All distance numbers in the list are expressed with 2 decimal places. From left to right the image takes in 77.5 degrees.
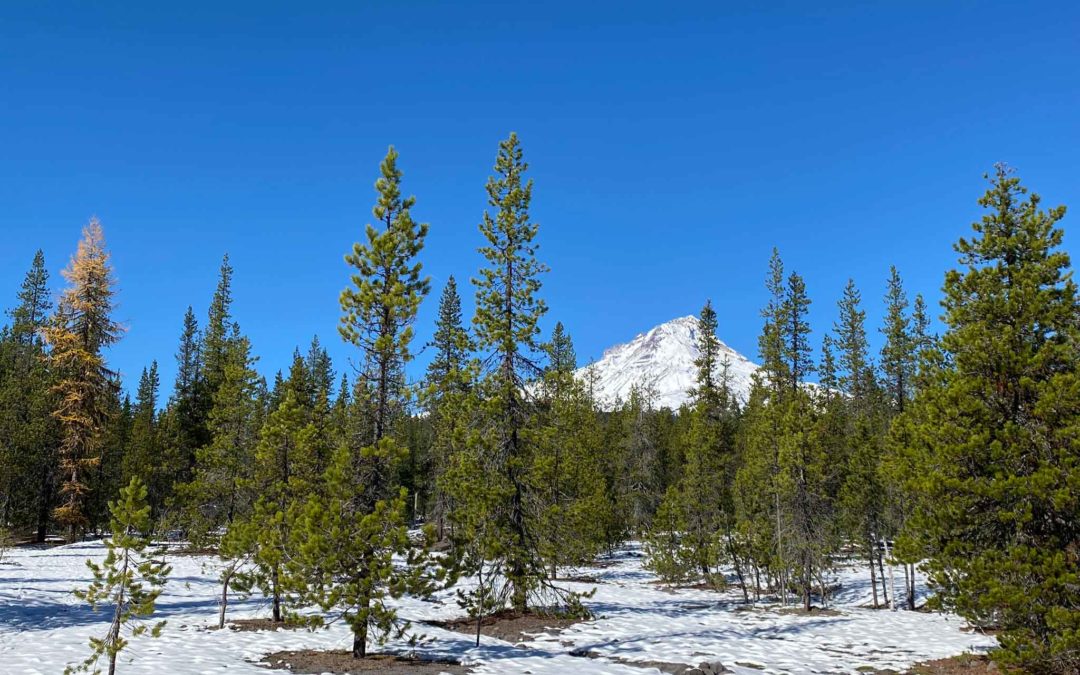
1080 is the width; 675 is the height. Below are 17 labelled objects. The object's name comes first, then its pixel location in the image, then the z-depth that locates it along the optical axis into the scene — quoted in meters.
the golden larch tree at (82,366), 38.06
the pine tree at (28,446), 36.75
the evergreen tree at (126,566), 10.60
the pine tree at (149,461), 43.62
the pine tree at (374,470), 14.18
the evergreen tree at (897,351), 43.59
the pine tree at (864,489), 29.73
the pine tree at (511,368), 21.34
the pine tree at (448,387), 21.47
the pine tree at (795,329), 42.22
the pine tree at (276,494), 16.69
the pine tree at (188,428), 46.75
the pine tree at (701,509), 33.66
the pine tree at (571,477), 22.67
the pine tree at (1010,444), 12.07
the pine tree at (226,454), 34.91
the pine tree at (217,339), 50.41
